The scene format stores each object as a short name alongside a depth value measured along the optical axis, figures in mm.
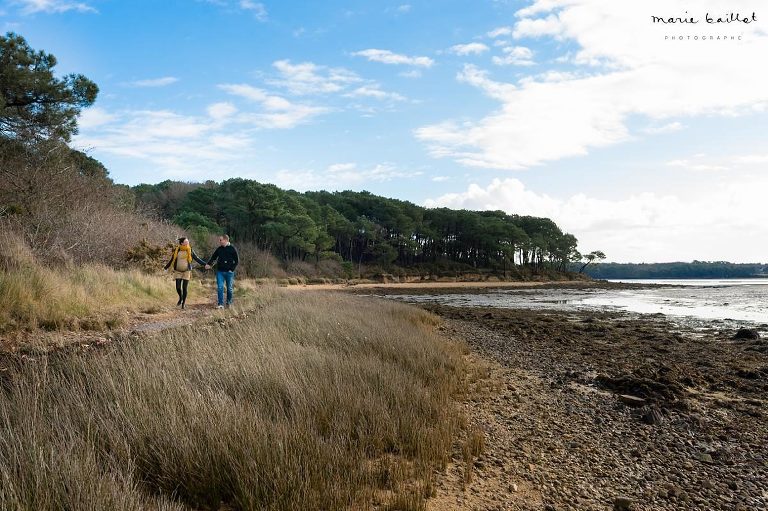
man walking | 13719
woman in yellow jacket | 13227
